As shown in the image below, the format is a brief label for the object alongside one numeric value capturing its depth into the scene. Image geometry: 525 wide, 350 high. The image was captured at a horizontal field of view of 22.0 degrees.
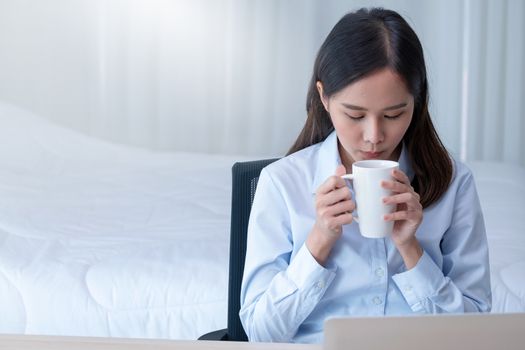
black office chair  2.73
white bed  3.29
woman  2.52
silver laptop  1.84
